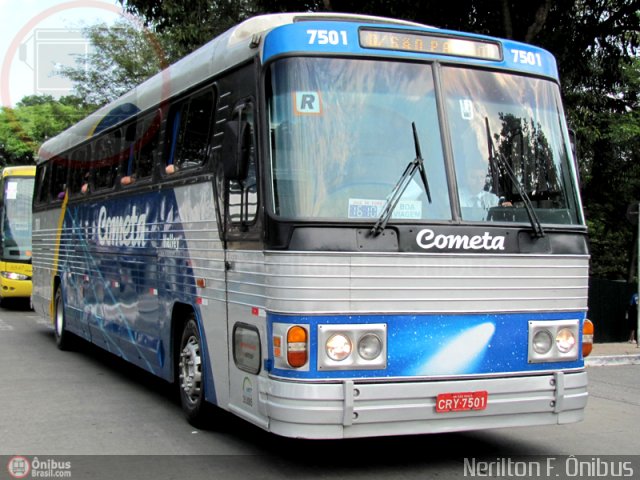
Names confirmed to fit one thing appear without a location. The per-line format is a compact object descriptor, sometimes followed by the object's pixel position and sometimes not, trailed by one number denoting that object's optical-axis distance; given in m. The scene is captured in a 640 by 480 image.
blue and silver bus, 5.65
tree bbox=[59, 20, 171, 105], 35.03
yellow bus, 22.52
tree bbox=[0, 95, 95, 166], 39.69
